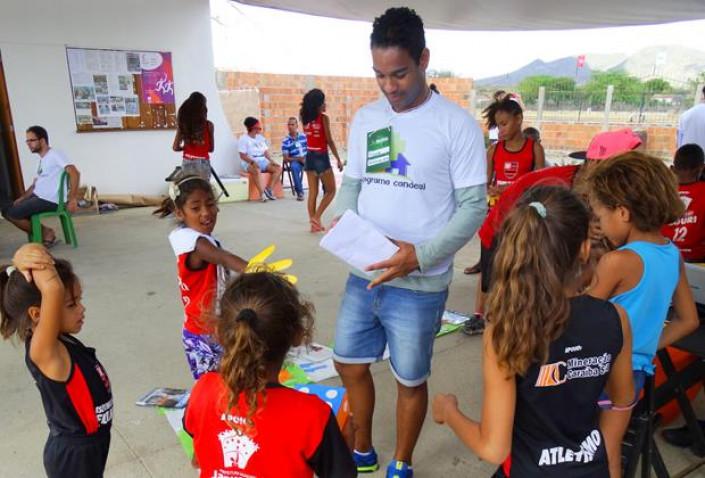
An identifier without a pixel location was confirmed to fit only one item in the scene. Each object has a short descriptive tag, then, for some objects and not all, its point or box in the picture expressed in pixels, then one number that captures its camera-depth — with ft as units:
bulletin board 24.39
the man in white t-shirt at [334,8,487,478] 5.66
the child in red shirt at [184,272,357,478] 3.76
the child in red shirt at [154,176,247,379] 6.74
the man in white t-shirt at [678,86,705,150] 18.51
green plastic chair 18.15
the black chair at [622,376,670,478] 5.68
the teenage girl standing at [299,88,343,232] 21.43
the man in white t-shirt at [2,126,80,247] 17.74
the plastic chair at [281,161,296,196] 30.61
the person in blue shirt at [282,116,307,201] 30.30
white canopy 19.20
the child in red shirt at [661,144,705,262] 9.83
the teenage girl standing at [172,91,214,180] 20.36
